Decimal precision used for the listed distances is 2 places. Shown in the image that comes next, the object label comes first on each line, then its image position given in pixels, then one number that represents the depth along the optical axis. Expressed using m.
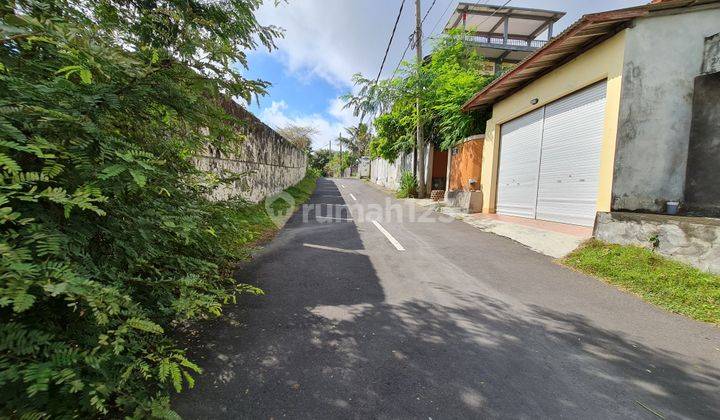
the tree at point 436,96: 12.37
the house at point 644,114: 5.55
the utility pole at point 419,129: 14.47
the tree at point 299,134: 41.09
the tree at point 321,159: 59.25
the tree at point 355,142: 52.88
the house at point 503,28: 18.42
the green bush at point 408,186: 17.27
